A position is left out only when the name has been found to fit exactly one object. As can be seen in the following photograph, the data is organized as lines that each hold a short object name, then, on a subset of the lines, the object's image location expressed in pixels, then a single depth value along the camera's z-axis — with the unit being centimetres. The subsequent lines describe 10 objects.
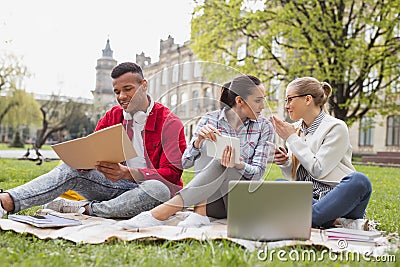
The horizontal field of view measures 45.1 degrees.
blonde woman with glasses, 283
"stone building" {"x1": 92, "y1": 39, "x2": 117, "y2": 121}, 3659
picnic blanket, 230
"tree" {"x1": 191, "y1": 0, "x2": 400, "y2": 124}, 1324
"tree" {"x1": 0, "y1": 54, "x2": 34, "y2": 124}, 2389
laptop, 239
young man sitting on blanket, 294
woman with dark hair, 276
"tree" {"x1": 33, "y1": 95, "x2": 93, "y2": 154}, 3212
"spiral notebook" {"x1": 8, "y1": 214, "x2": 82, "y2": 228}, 269
